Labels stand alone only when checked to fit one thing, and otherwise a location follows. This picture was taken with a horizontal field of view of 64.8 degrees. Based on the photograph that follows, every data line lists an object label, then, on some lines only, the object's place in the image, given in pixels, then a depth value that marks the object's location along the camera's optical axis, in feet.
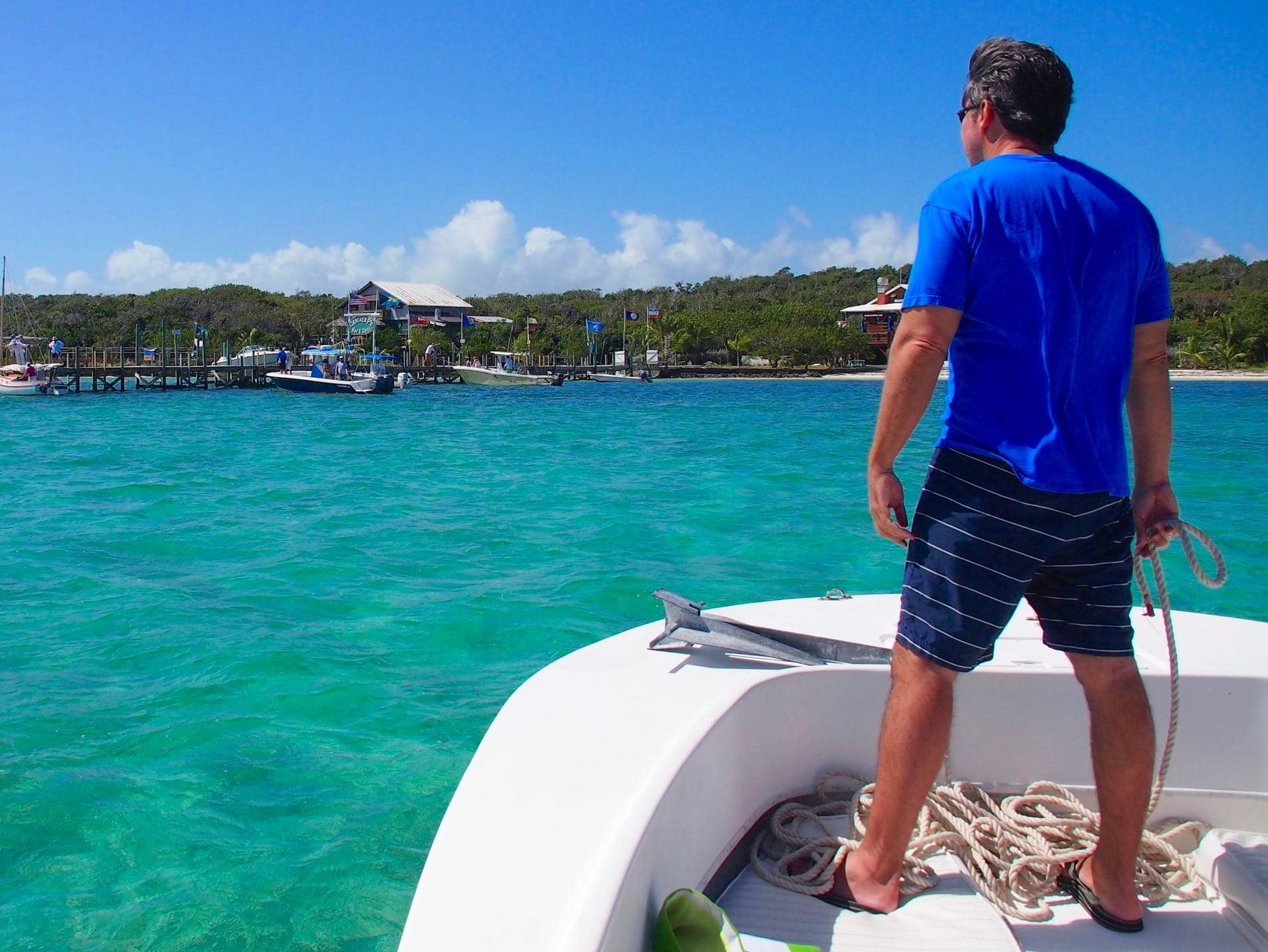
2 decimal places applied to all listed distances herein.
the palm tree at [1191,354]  233.96
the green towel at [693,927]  4.34
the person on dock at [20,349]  155.63
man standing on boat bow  5.37
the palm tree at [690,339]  285.64
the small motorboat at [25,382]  138.72
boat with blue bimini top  164.14
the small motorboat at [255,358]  198.18
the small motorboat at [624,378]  242.78
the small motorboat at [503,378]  210.38
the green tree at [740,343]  282.15
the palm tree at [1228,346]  228.63
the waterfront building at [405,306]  271.28
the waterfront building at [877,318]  273.54
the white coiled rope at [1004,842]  6.25
